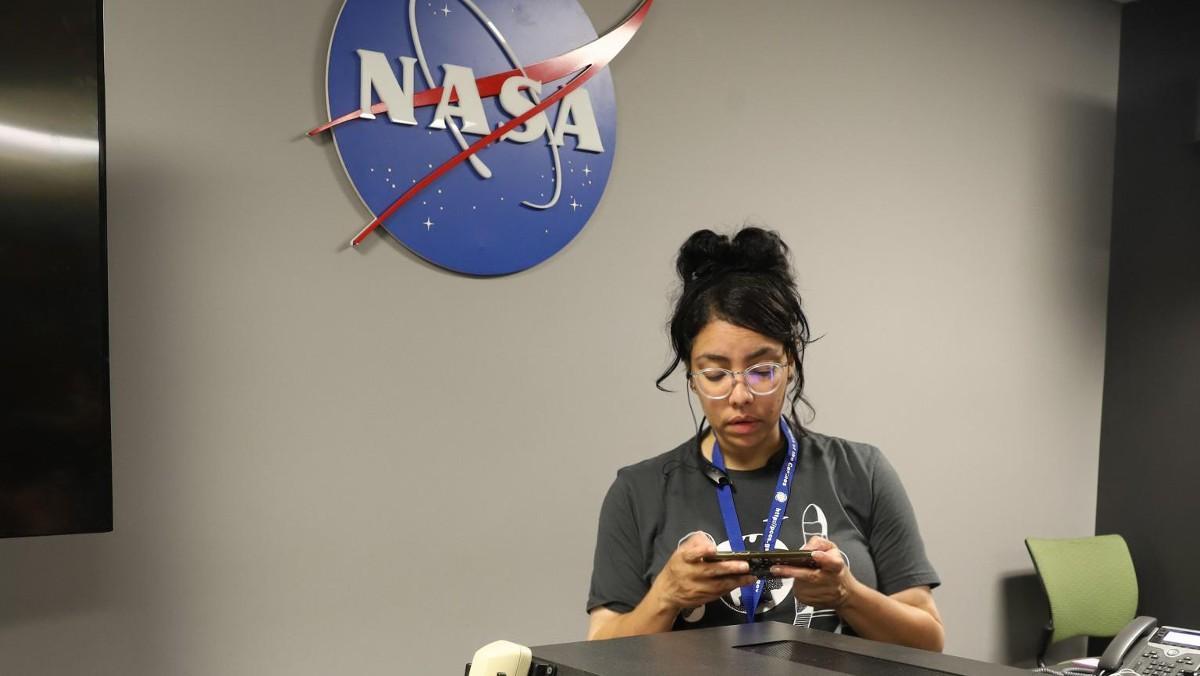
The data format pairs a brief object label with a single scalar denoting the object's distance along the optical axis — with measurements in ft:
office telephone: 5.02
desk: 3.77
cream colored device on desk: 3.88
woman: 6.39
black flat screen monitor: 6.64
